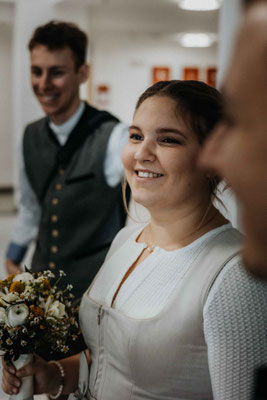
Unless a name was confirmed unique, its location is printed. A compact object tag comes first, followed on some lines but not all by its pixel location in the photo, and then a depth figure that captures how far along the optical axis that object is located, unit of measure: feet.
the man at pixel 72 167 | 7.94
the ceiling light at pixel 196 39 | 39.04
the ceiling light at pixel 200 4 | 27.76
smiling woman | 3.87
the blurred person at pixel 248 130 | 1.11
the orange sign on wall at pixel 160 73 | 42.20
